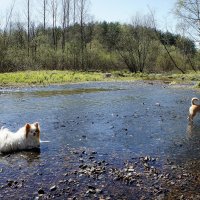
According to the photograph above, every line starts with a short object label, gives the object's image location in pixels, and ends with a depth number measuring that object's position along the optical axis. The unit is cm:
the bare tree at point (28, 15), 4790
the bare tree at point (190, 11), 2785
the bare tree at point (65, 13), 5152
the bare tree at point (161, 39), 4742
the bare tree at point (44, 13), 4967
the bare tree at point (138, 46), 4837
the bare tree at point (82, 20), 4924
